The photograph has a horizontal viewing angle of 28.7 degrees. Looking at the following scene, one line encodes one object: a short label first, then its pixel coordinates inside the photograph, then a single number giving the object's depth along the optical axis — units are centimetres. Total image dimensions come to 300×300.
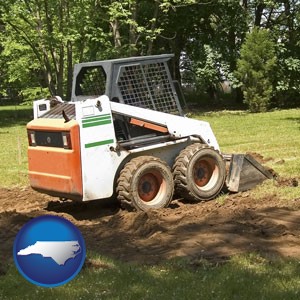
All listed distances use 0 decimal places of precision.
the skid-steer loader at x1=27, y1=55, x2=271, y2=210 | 762
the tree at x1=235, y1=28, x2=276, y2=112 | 2805
